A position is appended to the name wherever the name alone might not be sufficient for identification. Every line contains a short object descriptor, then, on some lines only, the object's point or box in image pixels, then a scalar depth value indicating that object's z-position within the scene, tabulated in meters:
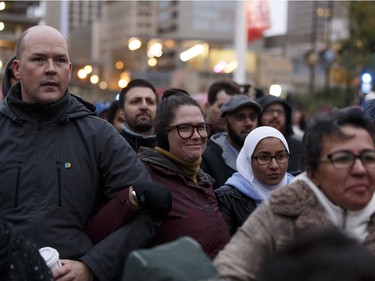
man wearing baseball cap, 5.52
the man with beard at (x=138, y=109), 6.14
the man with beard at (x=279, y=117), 7.07
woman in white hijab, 4.13
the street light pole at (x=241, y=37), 21.45
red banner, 23.47
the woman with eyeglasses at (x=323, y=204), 2.41
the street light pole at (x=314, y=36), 50.76
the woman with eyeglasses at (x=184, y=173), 3.62
